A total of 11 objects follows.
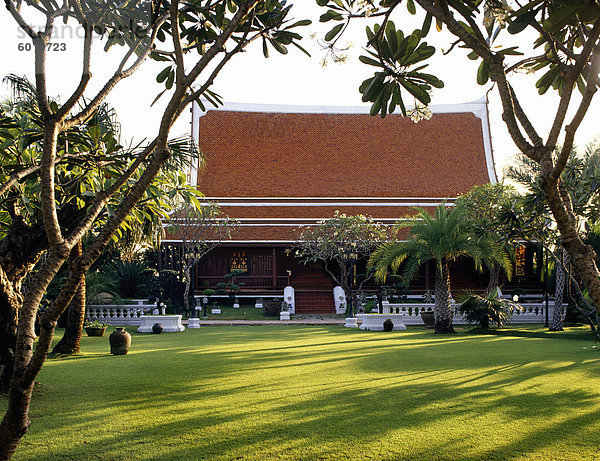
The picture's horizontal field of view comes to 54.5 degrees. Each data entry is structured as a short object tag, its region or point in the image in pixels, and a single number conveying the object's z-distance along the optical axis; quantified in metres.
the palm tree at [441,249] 15.30
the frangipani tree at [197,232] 20.61
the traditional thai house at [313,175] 24.06
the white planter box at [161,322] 16.17
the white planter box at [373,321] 16.53
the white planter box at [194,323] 17.34
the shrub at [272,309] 21.00
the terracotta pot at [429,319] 18.27
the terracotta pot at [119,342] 10.28
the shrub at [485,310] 16.20
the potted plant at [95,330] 15.04
